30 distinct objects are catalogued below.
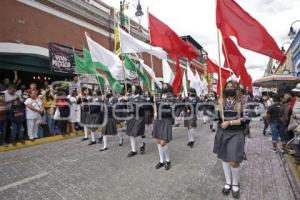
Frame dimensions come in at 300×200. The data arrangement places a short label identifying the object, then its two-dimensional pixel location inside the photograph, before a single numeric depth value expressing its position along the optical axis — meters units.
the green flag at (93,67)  7.03
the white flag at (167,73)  8.71
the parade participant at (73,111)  7.75
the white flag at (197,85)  10.90
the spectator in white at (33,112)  6.53
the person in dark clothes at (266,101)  7.56
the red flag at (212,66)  8.24
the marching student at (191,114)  6.14
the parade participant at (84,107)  6.43
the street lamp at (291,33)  12.93
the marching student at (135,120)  5.15
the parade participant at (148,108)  5.45
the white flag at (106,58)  6.51
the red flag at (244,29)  3.34
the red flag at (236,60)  4.18
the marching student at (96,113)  5.98
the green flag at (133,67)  6.92
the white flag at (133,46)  5.94
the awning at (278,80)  9.34
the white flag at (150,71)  6.77
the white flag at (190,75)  10.29
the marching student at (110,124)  5.68
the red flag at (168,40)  5.04
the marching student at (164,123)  4.22
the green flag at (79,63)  7.46
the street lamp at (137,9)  13.22
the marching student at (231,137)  3.05
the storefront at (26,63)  8.25
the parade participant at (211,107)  8.40
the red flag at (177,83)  5.36
